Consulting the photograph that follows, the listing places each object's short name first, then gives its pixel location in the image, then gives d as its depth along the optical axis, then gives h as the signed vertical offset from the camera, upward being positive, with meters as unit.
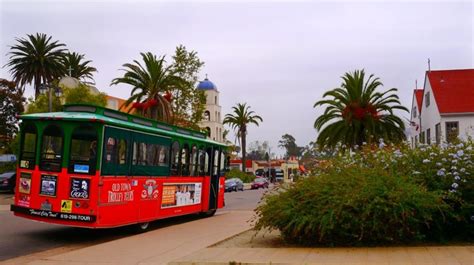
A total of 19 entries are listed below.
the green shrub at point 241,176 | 64.90 +2.03
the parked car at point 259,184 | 61.06 +1.02
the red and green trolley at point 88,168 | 12.03 +0.45
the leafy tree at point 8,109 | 56.12 +8.21
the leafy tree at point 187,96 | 38.84 +7.10
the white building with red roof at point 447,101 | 34.05 +6.65
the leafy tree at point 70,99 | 34.97 +5.98
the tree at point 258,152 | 175.88 +13.93
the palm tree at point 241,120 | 72.88 +10.03
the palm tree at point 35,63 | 52.12 +12.24
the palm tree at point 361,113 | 31.39 +5.01
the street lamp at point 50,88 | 26.72 +5.06
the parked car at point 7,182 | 31.66 +0.11
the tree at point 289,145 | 173.88 +16.31
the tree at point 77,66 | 54.88 +12.87
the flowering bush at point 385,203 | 9.71 -0.14
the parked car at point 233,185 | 48.34 +0.66
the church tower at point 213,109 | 83.69 +13.48
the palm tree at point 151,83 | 33.81 +6.93
